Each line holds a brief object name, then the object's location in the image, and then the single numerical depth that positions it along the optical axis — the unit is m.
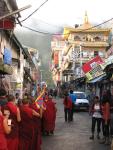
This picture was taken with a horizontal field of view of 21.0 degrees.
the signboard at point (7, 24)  12.73
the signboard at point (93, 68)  24.61
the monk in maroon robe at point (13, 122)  7.26
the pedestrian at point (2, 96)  8.09
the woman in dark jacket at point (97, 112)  11.43
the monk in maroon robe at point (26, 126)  8.30
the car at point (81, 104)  25.71
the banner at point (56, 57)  110.50
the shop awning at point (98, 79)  23.26
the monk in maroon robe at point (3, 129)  5.48
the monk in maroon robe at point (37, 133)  8.91
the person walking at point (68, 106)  18.36
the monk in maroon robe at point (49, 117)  13.27
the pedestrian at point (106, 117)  10.70
